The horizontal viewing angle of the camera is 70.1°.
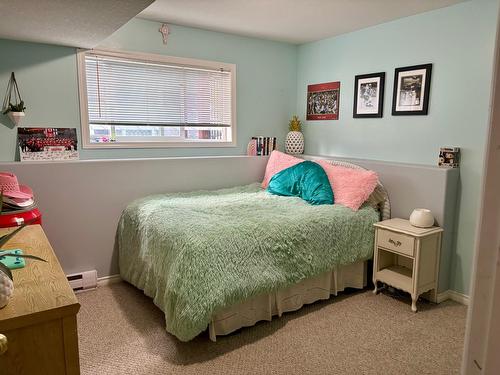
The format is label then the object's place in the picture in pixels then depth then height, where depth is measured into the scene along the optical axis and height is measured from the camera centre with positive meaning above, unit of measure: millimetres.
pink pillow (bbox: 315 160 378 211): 2957 -403
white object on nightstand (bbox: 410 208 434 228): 2719 -608
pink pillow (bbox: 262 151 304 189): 3656 -269
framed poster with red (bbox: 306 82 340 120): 3773 +398
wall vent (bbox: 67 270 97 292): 2926 -1189
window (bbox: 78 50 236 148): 3100 +336
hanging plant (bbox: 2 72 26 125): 2674 +241
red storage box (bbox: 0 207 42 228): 1994 -477
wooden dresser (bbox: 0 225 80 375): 965 -540
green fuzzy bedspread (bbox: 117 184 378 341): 2027 -726
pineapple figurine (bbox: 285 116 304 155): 4059 -30
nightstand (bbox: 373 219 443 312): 2631 -877
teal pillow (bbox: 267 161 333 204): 3092 -422
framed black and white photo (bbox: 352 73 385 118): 3322 +409
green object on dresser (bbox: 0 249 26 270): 1300 -468
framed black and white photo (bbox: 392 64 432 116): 2967 +413
